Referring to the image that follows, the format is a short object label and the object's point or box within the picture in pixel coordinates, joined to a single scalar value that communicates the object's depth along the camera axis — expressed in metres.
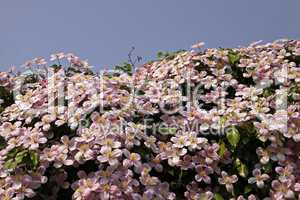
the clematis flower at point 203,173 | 2.18
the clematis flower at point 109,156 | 2.07
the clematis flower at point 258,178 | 2.18
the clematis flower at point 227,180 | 2.19
